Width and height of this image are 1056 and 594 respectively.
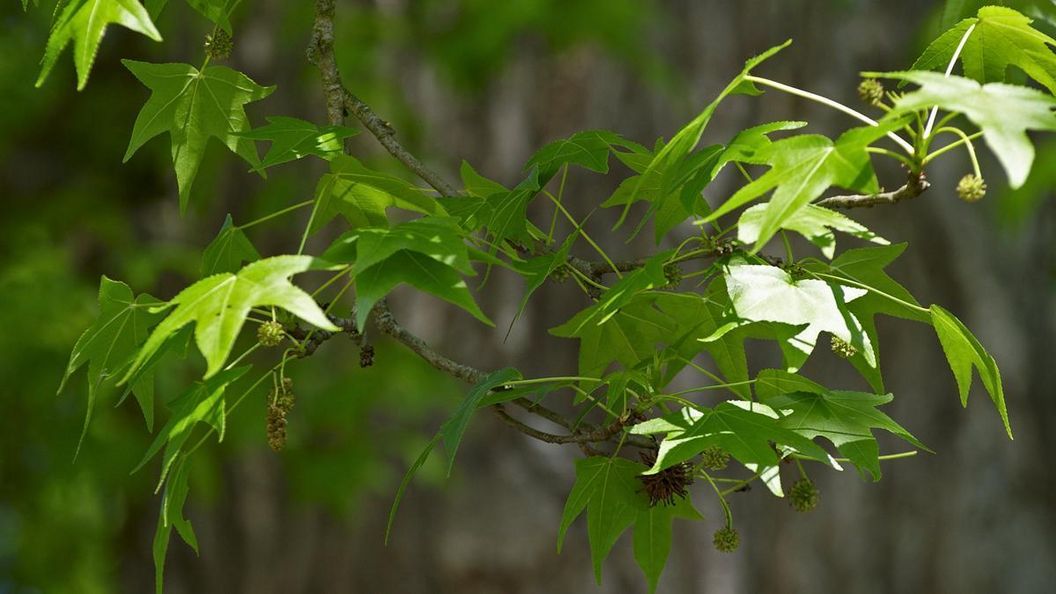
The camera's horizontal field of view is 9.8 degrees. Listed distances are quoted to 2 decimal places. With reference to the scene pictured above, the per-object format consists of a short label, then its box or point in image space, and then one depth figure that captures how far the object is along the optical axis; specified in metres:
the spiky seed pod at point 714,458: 3.44
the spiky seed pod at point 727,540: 3.51
